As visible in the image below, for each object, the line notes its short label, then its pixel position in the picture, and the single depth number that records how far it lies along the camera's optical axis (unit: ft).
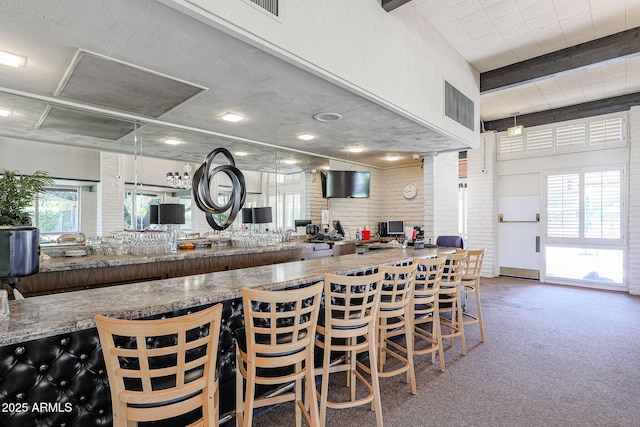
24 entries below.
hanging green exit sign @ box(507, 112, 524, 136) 20.07
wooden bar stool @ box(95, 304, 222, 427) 3.81
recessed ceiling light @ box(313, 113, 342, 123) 12.79
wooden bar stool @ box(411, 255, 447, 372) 9.16
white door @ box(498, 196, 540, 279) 23.38
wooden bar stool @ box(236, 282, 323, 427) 5.22
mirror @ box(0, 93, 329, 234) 11.28
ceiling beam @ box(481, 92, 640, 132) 19.54
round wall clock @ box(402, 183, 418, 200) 24.58
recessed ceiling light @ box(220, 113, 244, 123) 13.08
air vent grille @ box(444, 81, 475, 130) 14.26
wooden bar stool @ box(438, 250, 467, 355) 10.62
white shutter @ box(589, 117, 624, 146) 20.16
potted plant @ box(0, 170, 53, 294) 4.52
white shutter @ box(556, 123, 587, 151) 21.40
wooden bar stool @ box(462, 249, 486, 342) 11.99
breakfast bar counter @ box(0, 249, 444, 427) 4.24
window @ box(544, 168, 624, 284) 20.40
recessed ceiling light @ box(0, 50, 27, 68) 8.19
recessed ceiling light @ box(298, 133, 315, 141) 16.26
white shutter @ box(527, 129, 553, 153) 22.65
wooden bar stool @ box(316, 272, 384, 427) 6.48
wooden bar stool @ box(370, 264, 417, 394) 7.92
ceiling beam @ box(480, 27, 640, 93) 12.82
